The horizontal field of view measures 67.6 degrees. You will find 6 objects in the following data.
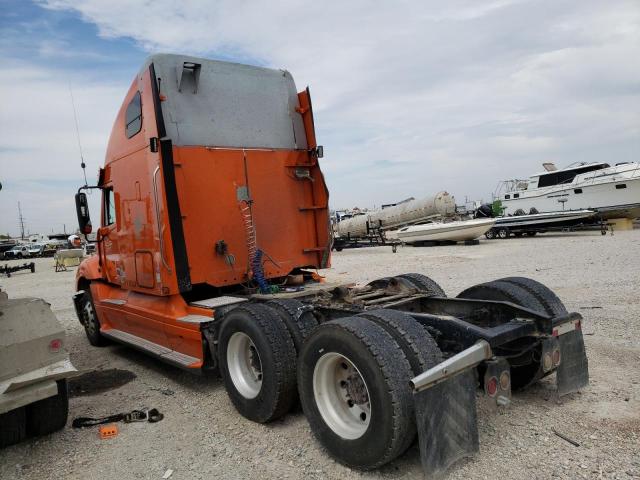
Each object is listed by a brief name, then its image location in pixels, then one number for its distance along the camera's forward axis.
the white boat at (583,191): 25.16
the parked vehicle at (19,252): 44.38
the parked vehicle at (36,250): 48.47
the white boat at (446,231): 23.42
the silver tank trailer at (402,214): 27.34
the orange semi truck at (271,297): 3.11
